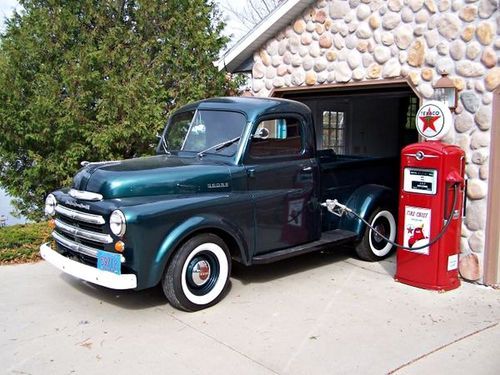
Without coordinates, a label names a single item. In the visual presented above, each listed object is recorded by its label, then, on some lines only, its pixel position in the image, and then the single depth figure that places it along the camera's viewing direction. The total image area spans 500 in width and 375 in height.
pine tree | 8.30
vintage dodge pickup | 4.64
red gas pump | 5.45
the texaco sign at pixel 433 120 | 5.62
